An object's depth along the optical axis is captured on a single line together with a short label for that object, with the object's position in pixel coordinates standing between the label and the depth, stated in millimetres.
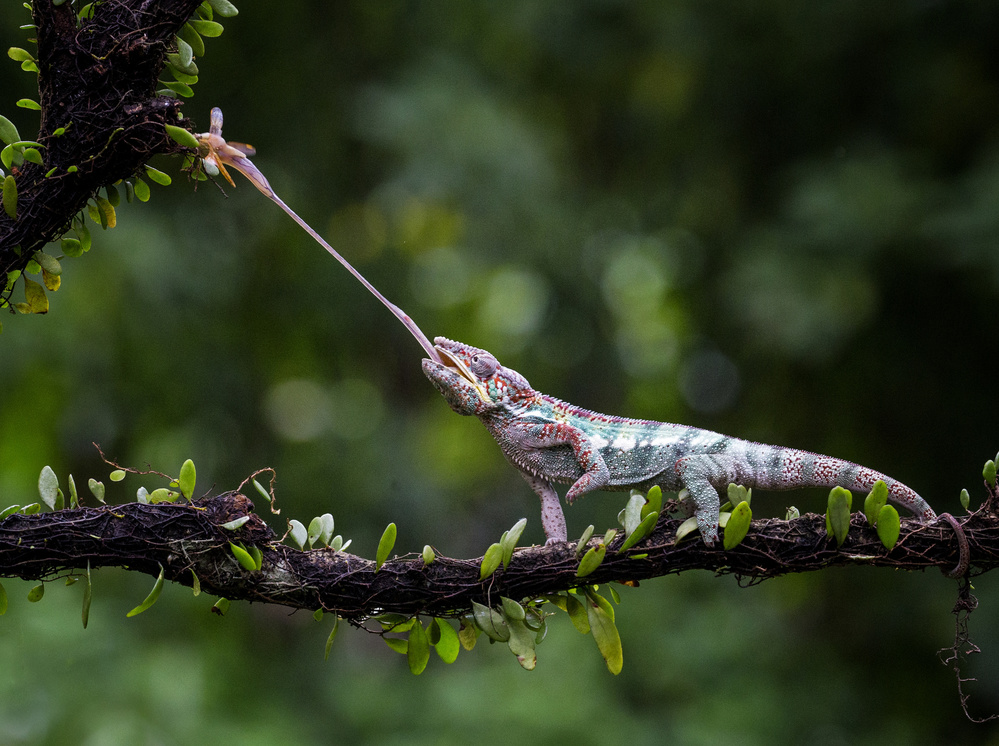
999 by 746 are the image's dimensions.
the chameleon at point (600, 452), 2683
